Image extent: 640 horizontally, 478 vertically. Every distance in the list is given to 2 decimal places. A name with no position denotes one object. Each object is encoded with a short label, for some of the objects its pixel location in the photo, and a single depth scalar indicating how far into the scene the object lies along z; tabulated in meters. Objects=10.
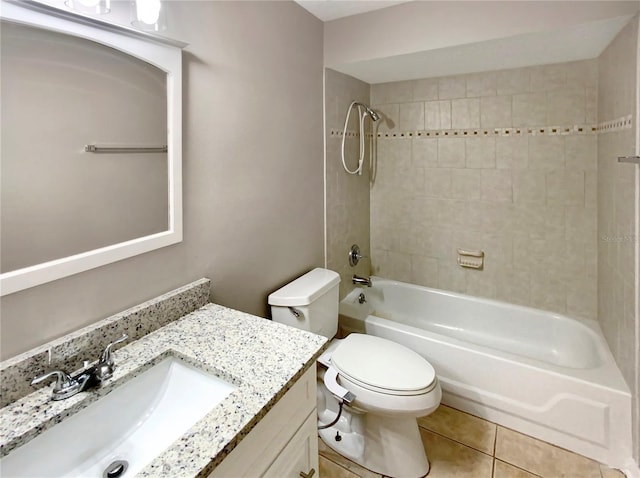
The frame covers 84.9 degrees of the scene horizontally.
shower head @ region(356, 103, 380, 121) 2.52
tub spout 2.58
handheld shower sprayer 2.43
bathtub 1.67
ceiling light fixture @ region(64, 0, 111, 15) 0.97
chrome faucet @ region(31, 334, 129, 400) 0.88
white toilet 1.51
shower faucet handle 2.63
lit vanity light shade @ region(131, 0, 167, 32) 1.12
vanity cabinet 0.82
